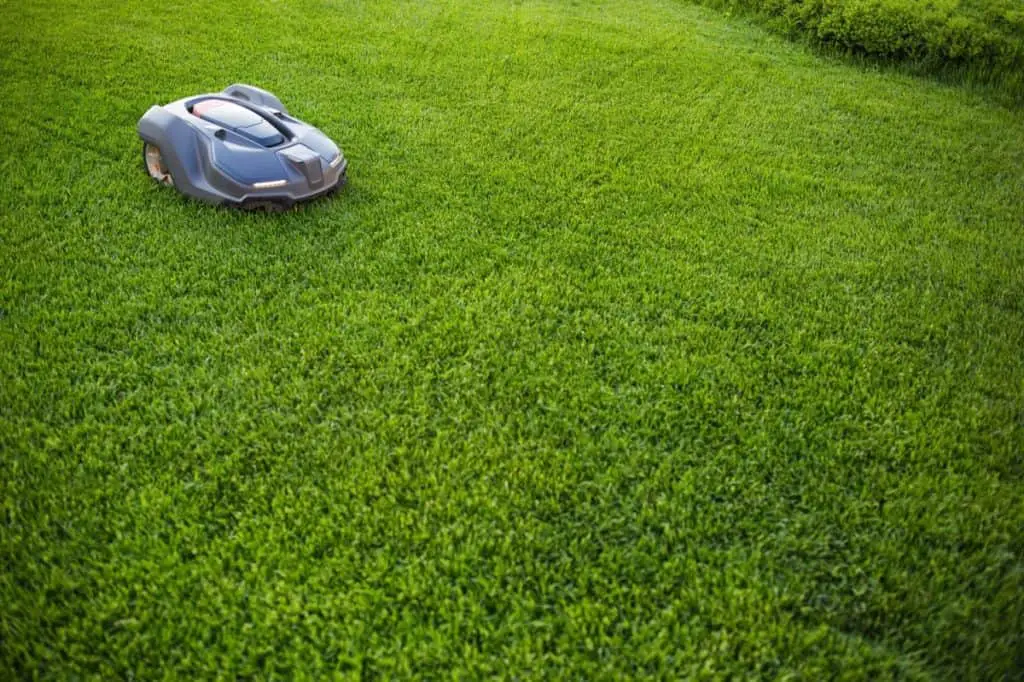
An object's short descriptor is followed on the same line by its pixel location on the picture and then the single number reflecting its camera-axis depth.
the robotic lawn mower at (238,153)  3.90
